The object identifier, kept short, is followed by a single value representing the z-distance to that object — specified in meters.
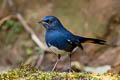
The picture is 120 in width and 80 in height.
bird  10.41
